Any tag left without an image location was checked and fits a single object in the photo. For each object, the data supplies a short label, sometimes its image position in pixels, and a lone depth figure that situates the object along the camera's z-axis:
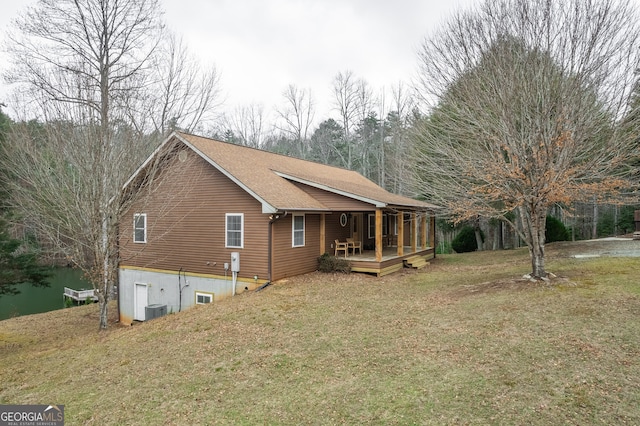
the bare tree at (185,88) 17.97
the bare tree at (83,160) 9.67
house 12.69
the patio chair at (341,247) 15.25
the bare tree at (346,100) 34.59
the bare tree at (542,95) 8.85
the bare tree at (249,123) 37.59
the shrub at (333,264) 13.88
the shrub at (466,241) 27.66
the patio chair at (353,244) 16.02
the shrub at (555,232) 23.14
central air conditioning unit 12.86
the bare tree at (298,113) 36.12
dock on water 23.28
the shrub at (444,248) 33.22
